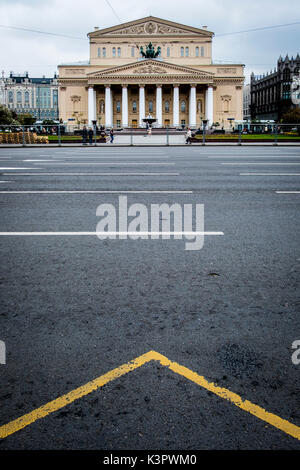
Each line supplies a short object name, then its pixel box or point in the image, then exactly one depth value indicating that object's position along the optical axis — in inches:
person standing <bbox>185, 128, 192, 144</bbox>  1395.8
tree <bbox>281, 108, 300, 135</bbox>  2530.0
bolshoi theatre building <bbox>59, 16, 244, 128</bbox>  3314.5
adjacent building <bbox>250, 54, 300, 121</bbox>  4795.8
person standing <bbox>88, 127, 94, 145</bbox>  1218.1
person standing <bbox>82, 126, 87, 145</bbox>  1207.7
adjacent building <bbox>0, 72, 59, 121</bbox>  6058.1
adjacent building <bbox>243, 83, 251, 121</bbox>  6102.4
